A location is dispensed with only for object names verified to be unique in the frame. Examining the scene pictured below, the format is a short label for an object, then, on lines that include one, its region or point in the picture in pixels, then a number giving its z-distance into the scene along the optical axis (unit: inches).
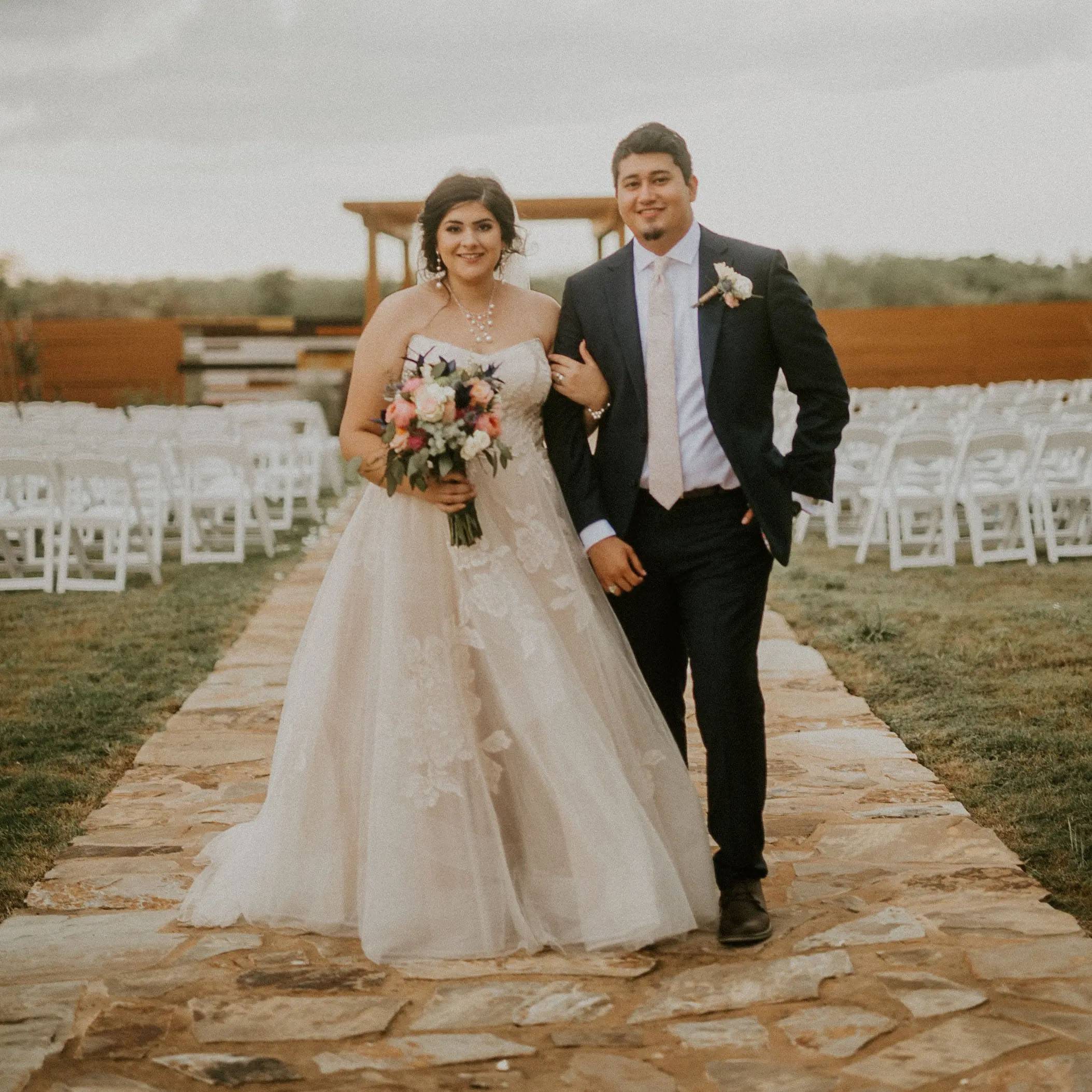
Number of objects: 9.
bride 141.1
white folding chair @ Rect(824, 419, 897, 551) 443.8
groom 141.6
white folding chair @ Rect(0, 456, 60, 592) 377.1
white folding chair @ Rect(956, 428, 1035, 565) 385.7
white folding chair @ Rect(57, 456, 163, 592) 382.3
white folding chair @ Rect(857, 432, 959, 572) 390.6
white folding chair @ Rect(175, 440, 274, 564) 430.9
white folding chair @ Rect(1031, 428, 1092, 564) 396.8
